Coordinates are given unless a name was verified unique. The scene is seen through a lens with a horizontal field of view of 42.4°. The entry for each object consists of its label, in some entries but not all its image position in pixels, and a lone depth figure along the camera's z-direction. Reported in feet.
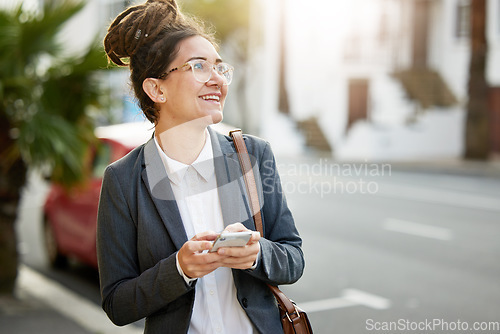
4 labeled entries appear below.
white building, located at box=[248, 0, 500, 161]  81.00
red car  21.25
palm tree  16.17
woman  6.30
